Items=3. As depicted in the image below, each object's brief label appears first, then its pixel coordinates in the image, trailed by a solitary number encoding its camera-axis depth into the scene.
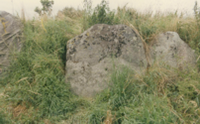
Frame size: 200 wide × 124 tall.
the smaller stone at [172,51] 4.24
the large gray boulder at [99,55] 3.90
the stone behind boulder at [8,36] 4.53
